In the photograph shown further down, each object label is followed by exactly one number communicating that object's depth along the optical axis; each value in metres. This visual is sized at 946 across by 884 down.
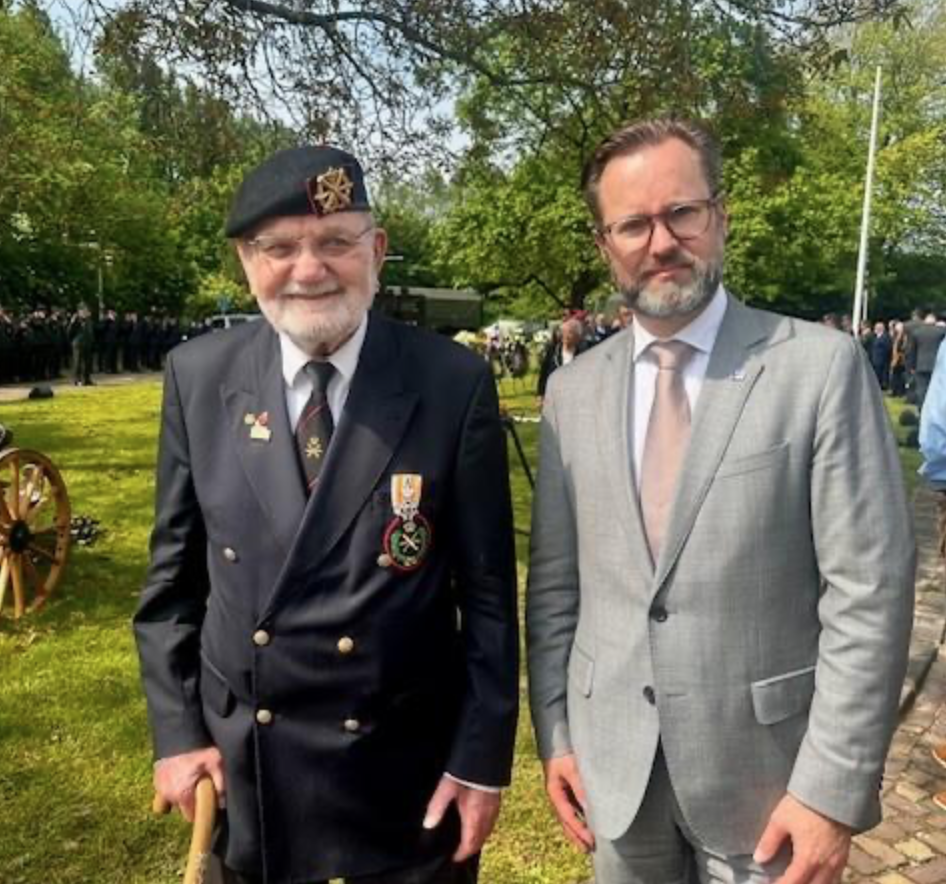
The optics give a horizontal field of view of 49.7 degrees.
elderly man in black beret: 1.94
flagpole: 26.98
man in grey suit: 1.78
